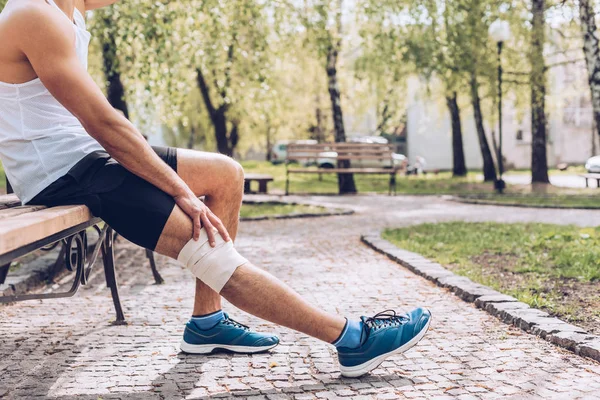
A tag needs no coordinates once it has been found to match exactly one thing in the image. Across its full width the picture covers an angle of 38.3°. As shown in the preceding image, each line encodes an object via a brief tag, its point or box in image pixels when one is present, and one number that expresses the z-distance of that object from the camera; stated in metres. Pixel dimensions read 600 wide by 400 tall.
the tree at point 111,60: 13.33
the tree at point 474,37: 20.82
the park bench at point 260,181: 17.70
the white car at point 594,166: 25.41
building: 52.66
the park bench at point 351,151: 18.88
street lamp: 20.75
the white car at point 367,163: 37.97
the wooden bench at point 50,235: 2.60
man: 3.21
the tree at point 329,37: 19.55
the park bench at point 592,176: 20.88
